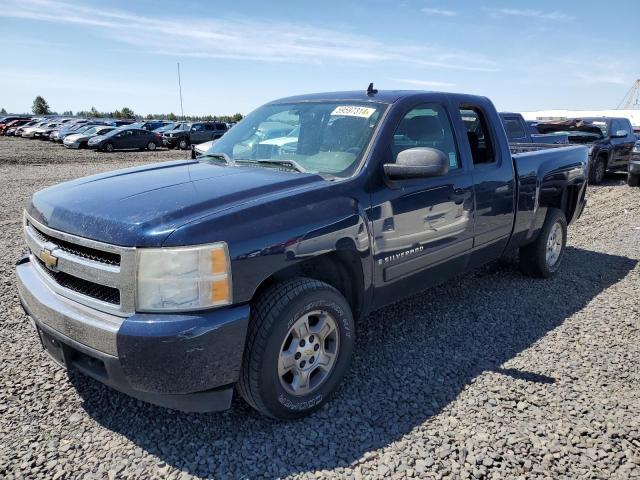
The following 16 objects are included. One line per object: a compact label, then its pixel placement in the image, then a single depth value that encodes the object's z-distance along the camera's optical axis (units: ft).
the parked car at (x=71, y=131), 106.32
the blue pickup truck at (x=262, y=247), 7.58
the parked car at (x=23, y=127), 131.90
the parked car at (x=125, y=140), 88.94
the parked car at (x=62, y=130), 108.34
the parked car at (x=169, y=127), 103.22
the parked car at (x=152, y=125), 120.27
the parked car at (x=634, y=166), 38.45
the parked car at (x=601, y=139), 41.24
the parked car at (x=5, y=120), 143.07
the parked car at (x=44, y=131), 117.18
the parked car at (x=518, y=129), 37.50
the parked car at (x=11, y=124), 141.18
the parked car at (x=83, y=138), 92.02
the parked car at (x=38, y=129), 118.62
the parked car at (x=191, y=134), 97.11
